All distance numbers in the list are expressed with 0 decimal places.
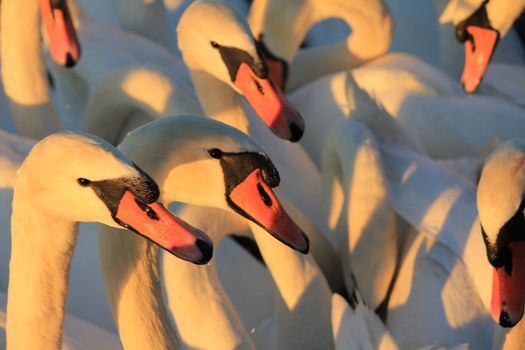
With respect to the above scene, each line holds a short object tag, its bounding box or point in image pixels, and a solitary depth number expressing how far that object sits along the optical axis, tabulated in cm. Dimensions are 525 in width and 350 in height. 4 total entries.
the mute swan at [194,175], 898
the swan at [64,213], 780
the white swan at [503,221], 950
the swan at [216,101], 1113
